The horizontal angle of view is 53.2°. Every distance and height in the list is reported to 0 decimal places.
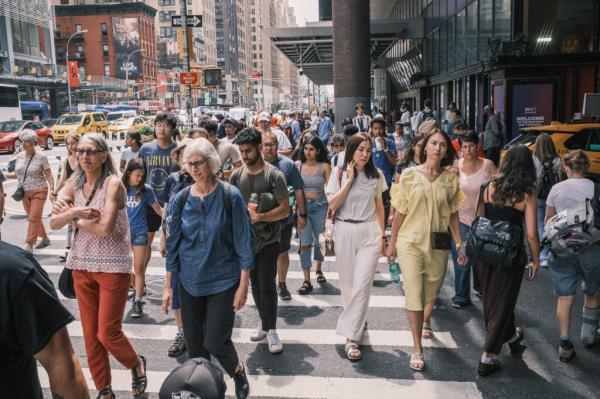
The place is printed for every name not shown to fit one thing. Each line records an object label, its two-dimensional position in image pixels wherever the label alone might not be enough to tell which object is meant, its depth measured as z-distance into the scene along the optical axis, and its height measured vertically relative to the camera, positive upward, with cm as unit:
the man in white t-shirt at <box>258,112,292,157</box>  1195 -53
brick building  10612 +1517
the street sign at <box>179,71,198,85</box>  2172 +153
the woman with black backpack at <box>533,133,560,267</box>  856 -75
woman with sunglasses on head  444 -99
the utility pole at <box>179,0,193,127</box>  2139 +249
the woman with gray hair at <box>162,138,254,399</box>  425 -95
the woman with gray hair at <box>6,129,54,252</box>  991 -92
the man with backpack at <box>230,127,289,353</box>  543 -82
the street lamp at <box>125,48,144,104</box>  9961 +1153
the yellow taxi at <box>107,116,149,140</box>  4079 -33
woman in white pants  550 -109
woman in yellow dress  516 -96
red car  3212 -53
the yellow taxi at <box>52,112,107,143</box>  3725 -6
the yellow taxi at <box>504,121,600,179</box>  1245 -56
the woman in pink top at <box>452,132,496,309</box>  636 -69
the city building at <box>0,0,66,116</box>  6512 +880
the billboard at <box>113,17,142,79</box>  10569 +1399
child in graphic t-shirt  652 -92
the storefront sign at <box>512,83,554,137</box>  1825 +22
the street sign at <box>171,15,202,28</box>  2172 +364
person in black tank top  489 -115
